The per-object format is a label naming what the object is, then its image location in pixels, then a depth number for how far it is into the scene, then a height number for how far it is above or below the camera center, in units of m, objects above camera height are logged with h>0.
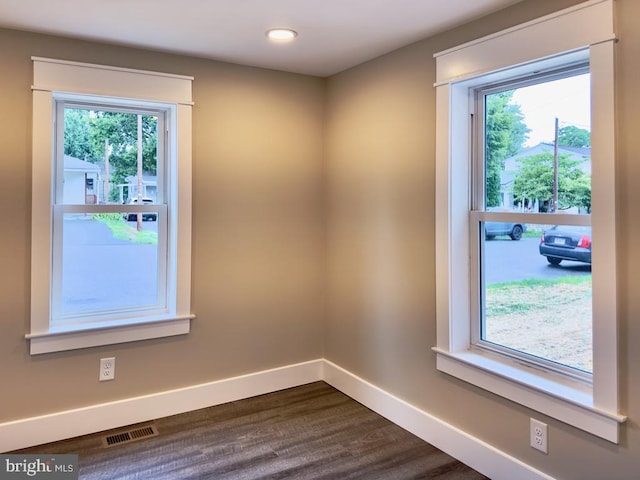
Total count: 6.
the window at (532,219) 1.81 +0.14
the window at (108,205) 2.53 +0.27
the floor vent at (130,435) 2.56 -1.06
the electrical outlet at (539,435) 2.02 -0.82
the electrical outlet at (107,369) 2.72 -0.70
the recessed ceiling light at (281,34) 2.48 +1.18
